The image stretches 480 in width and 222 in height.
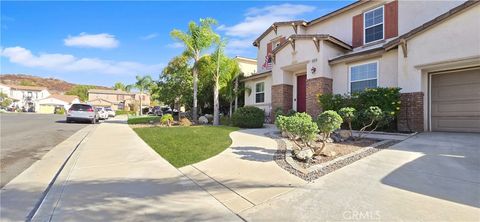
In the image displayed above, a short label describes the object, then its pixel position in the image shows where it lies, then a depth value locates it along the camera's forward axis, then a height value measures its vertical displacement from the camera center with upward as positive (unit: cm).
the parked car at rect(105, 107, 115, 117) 3832 -6
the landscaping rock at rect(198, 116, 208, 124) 1889 -46
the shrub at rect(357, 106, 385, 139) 829 +2
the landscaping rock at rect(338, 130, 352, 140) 890 -64
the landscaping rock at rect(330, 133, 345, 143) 858 -74
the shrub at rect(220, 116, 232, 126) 1679 -47
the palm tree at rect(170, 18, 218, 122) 1747 +482
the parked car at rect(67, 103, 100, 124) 2067 -5
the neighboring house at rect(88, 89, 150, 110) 8762 +511
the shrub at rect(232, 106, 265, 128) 1387 -17
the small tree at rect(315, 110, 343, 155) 612 -17
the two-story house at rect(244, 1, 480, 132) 926 +224
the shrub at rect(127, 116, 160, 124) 2049 -65
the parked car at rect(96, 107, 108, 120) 2932 -16
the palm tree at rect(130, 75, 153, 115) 4818 +539
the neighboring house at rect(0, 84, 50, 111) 8062 +556
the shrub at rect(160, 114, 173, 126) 1678 -42
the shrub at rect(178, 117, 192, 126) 1667 -59
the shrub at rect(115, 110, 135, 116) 5536 +14
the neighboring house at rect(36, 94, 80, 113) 7250 +249
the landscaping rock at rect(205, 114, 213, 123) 1970 -34
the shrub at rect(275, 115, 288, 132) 636 -19
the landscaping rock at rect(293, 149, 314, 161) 615 -89
